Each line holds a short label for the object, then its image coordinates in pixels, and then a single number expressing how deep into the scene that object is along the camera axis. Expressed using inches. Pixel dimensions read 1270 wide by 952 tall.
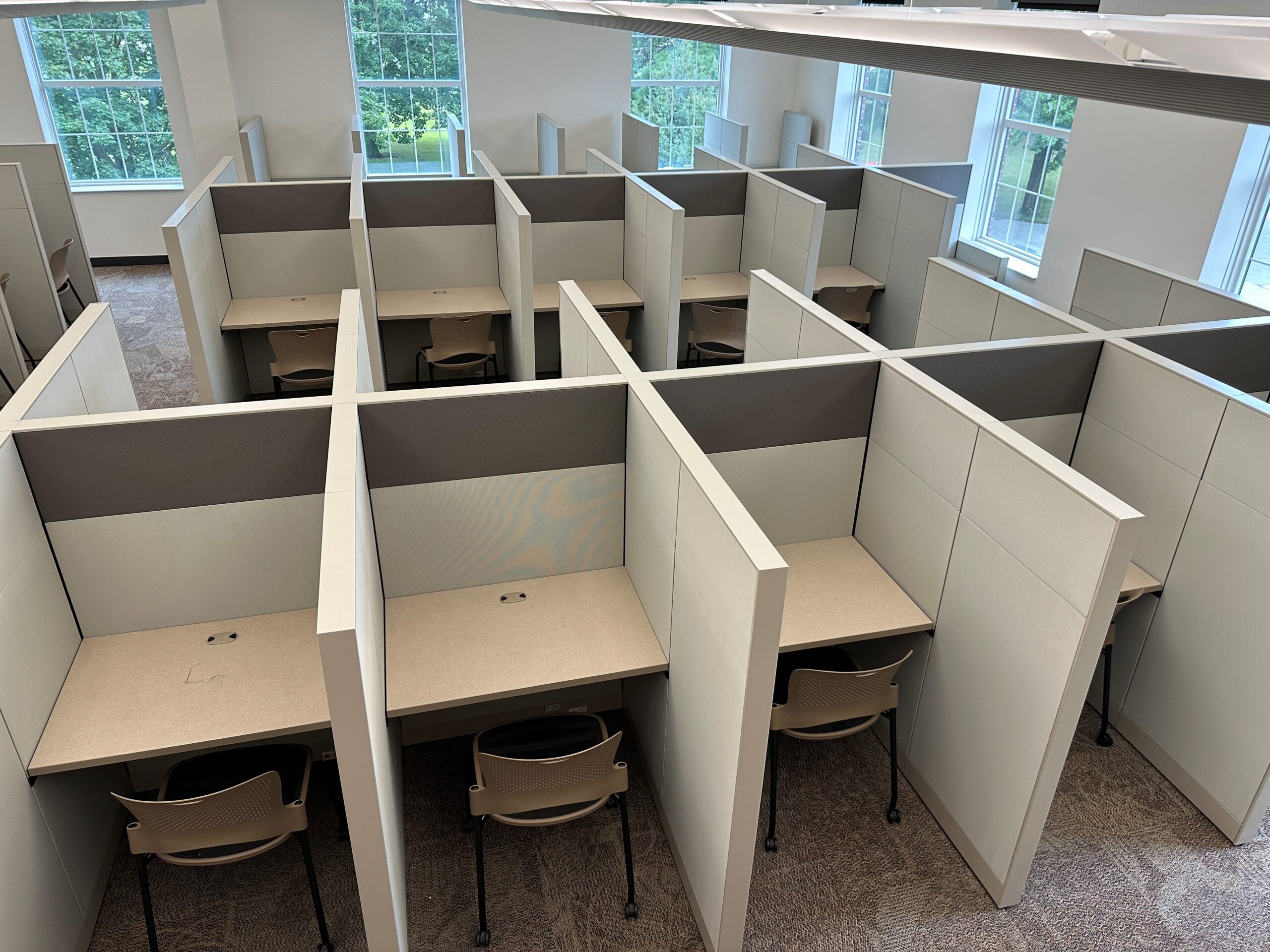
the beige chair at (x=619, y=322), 196.5
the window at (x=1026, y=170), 242.7
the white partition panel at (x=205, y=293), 162.1
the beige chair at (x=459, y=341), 193.0
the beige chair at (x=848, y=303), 218.5
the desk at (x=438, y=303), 199.2
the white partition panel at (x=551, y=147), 285.9
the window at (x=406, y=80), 312.3
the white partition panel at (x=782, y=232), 194.5
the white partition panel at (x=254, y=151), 269.7
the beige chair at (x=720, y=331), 201.8
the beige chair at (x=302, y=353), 179.9
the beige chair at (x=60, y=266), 226.7
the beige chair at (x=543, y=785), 85.9
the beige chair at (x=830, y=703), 97.3
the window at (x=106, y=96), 291.9
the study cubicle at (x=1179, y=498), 102.0
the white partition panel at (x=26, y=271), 213.0
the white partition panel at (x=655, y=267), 181.6
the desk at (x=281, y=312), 188.5
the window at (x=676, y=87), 343.6
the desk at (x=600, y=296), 204.2
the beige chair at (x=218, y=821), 80.4
